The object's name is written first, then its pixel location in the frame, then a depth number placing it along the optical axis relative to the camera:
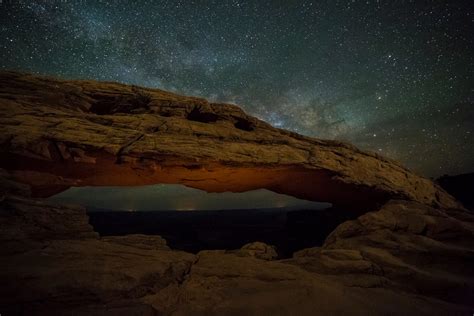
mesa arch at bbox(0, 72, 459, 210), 8.52
